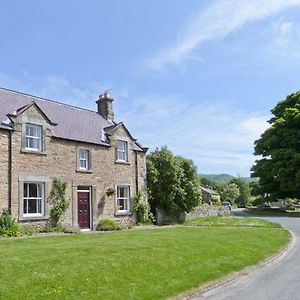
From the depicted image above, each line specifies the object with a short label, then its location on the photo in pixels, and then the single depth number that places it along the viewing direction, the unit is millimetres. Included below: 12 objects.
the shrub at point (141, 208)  22313
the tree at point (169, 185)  24153
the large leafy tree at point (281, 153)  33273
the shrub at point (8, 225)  15599
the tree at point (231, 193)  70832
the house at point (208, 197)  59463
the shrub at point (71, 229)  17855
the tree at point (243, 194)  69948
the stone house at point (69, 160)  16941
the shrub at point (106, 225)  19640
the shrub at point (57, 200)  18013
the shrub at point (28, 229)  16433
